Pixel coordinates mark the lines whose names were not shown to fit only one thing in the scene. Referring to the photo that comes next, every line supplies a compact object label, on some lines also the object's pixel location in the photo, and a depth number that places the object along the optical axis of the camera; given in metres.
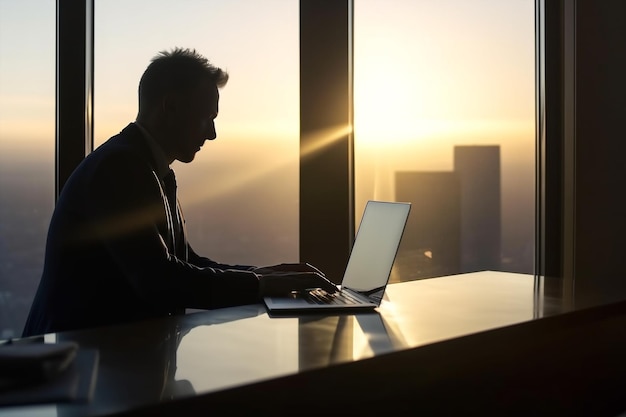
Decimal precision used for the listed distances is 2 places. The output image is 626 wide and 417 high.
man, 1.63
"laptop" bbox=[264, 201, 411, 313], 1.65
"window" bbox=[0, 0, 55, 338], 2.34
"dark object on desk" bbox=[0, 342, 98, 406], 0.90
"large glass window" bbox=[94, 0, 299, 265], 2.54
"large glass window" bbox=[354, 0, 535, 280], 2.98
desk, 0.95
